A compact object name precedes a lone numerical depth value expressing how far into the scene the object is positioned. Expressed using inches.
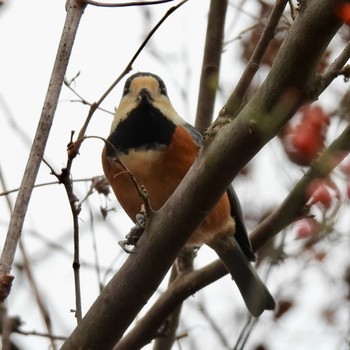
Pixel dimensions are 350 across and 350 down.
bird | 298.8
